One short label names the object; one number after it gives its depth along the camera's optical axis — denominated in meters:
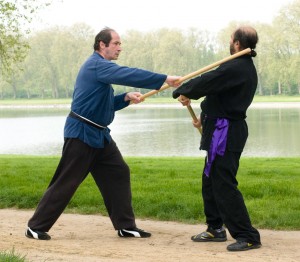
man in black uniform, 8.52
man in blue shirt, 9.31
